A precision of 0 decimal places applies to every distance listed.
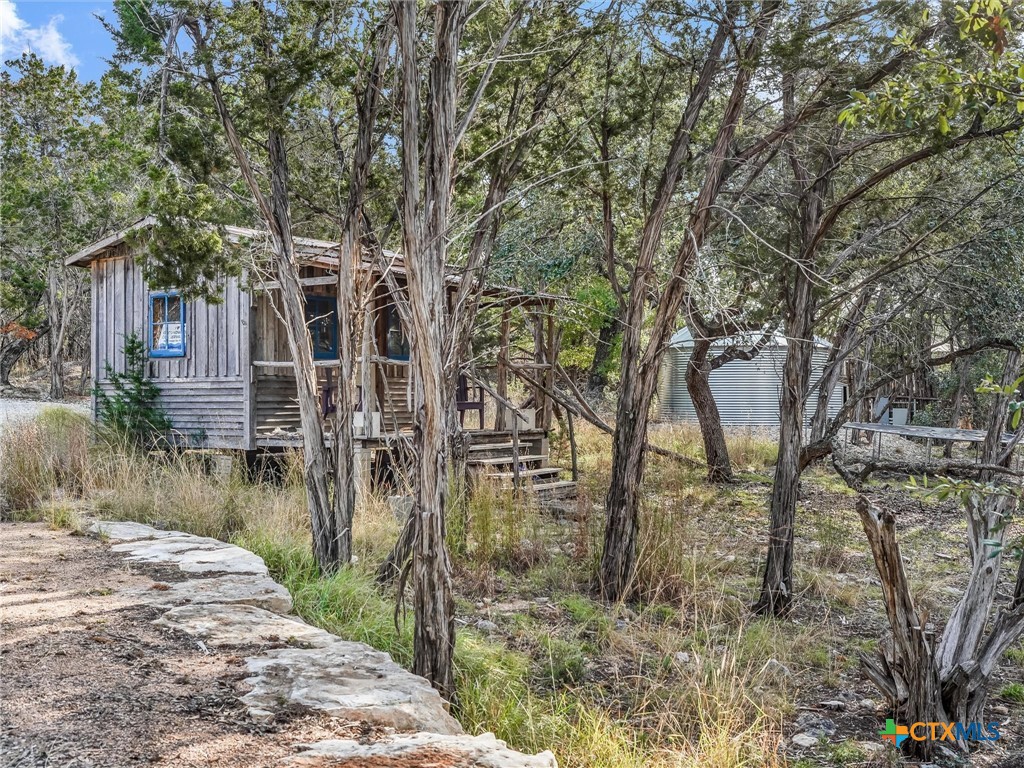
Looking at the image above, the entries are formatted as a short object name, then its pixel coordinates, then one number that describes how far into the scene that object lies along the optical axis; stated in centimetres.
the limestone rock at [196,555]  458
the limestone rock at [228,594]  384
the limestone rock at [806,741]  409
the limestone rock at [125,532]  542
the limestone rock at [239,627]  333
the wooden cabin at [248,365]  1162
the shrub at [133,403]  1284
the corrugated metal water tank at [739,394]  2394
